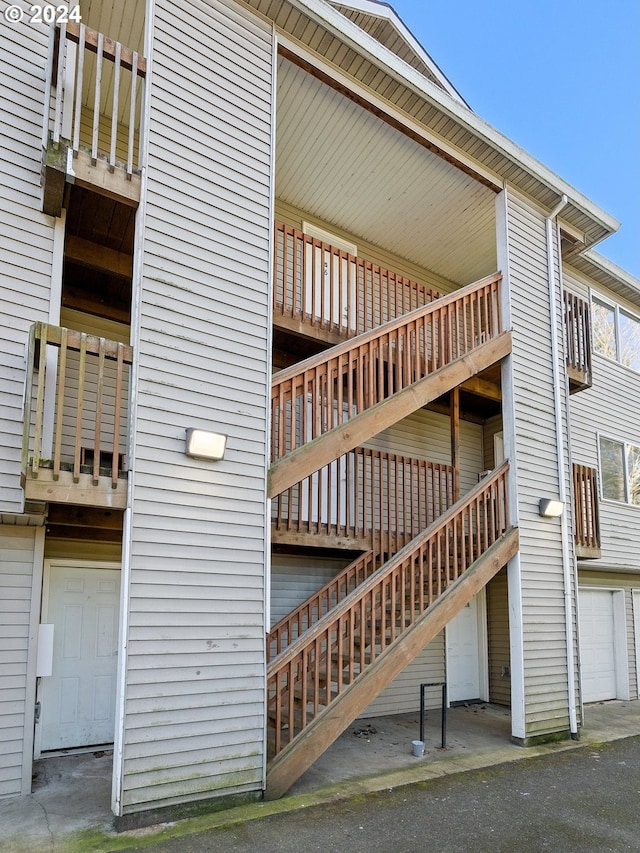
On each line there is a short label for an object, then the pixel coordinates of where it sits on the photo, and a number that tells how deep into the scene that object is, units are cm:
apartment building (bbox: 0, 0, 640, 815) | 513
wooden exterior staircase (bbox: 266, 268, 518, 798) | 575
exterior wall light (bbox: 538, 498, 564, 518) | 812
